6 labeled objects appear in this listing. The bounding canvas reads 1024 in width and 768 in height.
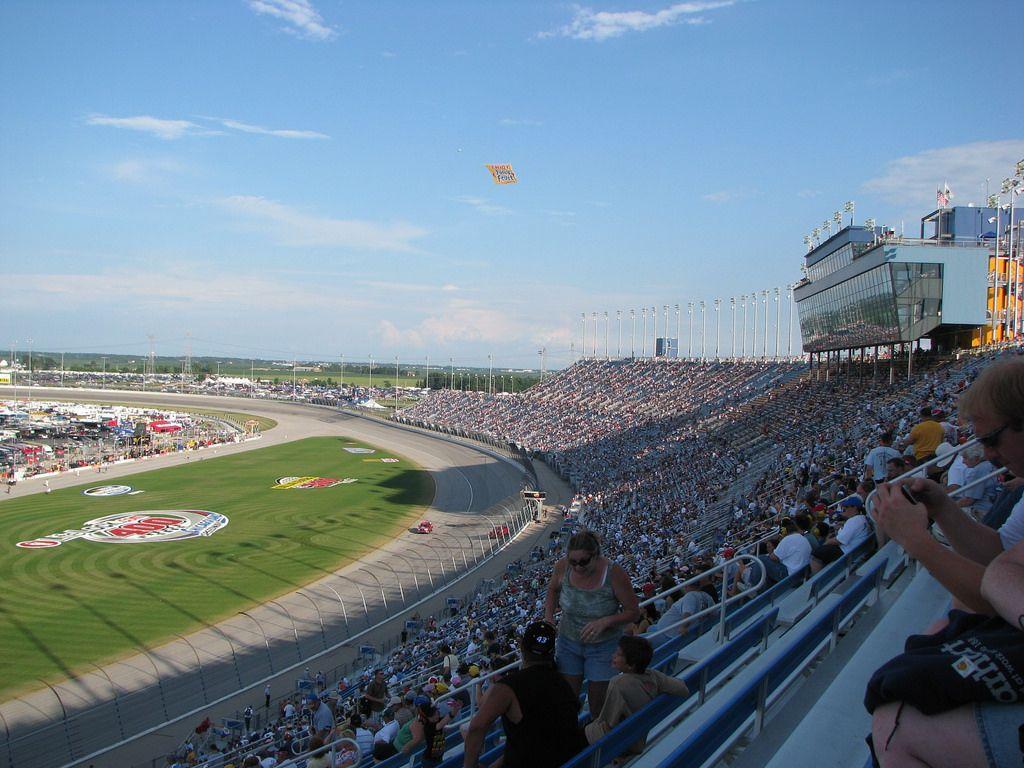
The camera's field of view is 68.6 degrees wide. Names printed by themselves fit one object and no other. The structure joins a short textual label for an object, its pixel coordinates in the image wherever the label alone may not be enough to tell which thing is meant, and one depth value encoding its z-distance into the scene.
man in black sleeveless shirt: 3.52
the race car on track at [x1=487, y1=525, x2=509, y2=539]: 34.19
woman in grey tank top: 4.61
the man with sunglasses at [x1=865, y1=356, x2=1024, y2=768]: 1.77
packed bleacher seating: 4.44
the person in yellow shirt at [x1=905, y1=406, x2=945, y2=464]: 9.15
